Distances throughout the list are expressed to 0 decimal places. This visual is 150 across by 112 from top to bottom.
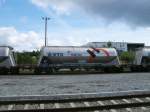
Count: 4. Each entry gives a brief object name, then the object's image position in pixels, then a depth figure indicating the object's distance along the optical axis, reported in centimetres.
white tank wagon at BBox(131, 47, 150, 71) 3959
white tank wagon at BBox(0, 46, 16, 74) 3519
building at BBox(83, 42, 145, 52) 11912
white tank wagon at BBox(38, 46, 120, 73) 3684
